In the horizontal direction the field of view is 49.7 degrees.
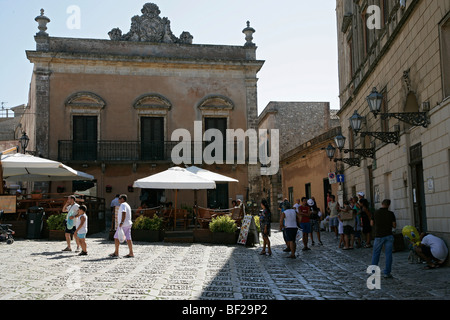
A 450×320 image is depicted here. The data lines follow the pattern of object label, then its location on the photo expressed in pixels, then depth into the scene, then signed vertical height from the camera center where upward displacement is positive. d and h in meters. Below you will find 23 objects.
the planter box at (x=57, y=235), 14.70 -0.52
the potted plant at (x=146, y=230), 15.14 -0.43
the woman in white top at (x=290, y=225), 11.79 -0.28
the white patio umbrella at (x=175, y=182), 14.85 +1.02
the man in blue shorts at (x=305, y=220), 13.31 -0.19
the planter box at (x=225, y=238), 14.77 -0.70
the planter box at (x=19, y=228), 14.96 -0.29
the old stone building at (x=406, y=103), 9.76 +2.70
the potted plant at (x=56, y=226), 14.73 -0.25
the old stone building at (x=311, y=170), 24.19 +2.43
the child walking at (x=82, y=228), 11.28 -0.26
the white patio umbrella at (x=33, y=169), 14.92 +1.62
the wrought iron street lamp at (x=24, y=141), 19.38 +3.08
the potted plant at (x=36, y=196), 15.40 +0.70
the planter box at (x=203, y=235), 14.92 -0.61
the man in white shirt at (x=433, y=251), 9.28 -0.76
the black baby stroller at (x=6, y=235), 13.25 -0.44
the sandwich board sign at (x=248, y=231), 14.20 -0.48
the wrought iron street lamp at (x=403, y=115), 10.55 +2.13
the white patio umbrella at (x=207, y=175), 17.03 +1.45
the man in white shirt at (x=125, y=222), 11.15 -0.12
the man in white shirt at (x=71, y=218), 12.06 -0.01
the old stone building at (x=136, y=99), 23.00 +5.71
